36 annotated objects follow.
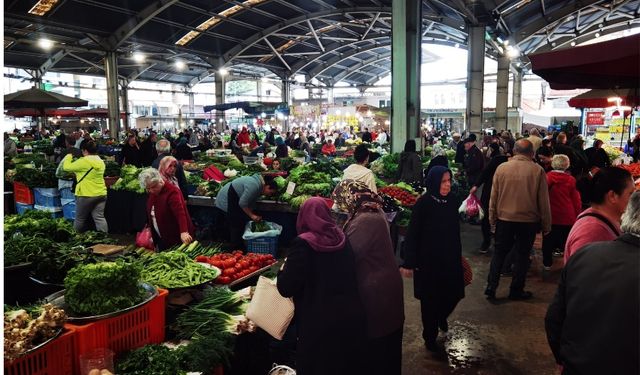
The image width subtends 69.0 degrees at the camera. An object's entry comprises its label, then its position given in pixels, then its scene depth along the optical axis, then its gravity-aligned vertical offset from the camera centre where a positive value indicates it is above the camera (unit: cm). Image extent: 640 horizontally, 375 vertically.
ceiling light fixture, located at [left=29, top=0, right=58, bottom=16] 1675 +486
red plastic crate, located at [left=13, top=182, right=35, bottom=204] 916 -106
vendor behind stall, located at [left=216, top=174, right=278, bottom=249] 605 -80
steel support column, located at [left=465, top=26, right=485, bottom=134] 1700 +217
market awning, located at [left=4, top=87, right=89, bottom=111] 1011 +91
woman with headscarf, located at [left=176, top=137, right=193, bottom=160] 1201 -33
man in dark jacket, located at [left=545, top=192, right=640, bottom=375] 192 -73
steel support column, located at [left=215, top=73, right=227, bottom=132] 2833 +305
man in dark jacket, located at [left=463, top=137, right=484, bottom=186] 925 -52
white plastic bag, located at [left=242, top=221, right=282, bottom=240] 626 -128
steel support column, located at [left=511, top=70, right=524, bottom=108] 3091 +309
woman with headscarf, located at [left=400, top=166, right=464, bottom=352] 406 -97
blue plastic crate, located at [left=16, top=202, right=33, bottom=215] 928 -132
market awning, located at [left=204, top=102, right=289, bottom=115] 1689 +112
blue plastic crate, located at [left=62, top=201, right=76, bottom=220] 870 -129
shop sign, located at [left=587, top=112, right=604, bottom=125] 2117 +74
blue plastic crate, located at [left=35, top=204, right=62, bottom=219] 882 -132
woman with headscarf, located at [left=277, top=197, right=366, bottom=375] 264 -89
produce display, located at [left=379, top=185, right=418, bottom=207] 743 -94
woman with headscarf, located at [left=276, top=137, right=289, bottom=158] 1211 -37
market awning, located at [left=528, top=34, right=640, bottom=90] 289 +50
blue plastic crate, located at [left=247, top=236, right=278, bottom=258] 641 -147
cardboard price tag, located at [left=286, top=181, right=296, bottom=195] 725 -78
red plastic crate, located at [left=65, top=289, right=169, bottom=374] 256 -112
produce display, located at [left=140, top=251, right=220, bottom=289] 345 -102
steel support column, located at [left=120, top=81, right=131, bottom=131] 2846 +311
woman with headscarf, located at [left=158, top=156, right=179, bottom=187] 501 -30
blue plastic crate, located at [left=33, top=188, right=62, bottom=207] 886 -105
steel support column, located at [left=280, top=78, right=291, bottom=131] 3325 +338
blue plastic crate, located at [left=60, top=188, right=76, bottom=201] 872 -101
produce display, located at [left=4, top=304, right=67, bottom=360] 218 -94
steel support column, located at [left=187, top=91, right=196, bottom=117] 4189 +298
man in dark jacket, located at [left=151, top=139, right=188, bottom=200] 693 -38
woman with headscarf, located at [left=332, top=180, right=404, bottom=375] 296 -92
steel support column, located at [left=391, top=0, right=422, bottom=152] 1080 +155
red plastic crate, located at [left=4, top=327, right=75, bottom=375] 226 -110
